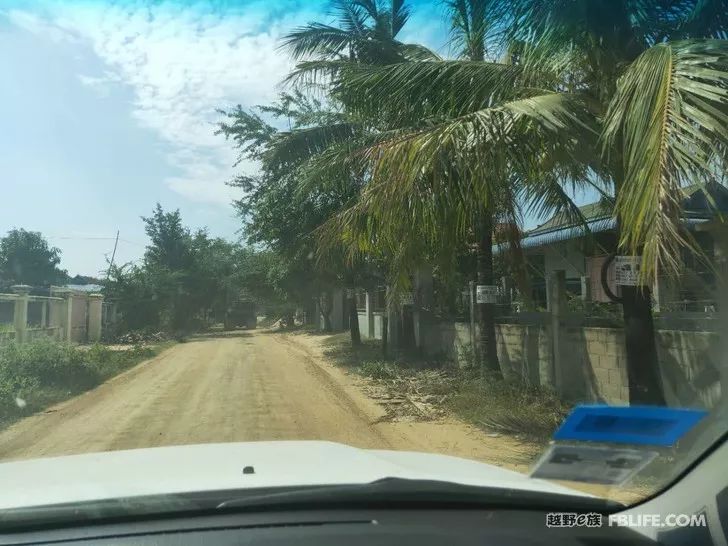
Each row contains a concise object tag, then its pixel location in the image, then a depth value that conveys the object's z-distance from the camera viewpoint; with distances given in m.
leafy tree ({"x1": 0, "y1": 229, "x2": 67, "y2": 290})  45.00
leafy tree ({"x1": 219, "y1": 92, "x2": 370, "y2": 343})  15.80
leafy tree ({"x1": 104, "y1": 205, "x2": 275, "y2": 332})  34.62
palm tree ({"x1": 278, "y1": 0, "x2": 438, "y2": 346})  12.49
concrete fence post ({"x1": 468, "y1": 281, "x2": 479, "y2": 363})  14.56
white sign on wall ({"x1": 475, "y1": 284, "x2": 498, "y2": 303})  12.65
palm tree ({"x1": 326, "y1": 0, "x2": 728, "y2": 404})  5.30
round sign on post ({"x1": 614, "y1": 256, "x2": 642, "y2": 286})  7.22
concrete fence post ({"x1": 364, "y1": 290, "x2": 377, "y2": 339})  27.26
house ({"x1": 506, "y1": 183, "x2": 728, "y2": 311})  7.96
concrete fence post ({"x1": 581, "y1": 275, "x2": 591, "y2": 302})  17.05
